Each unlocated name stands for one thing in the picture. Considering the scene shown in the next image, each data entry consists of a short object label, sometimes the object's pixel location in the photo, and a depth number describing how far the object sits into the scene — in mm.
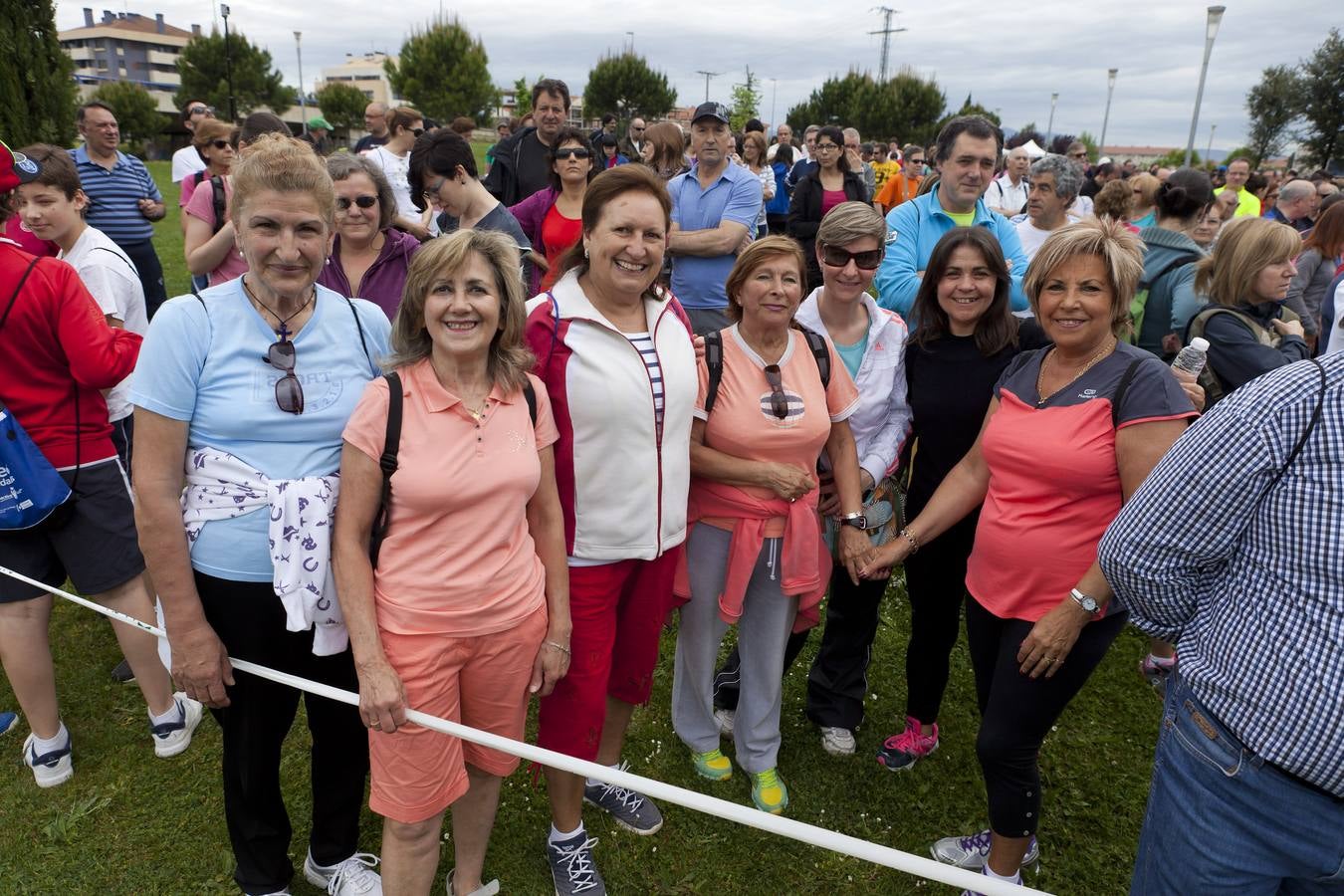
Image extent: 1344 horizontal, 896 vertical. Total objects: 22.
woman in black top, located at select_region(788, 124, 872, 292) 8172
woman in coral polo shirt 2139
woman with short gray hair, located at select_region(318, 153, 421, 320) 3463
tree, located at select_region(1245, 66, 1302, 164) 35375
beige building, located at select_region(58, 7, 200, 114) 99000
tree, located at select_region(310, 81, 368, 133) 54062
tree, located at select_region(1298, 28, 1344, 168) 33938
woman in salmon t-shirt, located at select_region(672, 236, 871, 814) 2873
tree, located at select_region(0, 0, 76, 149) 10633
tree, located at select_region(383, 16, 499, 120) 50844
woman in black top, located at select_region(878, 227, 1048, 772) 3000
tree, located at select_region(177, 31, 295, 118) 51688
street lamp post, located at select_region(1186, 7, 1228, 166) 15488
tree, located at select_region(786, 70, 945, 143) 48812
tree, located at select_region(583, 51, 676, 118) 54000
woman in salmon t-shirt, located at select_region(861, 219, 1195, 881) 2355
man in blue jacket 3893
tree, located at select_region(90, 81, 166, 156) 37906
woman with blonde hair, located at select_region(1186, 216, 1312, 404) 3533
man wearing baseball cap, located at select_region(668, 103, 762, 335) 5492
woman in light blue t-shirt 2057
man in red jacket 2777
